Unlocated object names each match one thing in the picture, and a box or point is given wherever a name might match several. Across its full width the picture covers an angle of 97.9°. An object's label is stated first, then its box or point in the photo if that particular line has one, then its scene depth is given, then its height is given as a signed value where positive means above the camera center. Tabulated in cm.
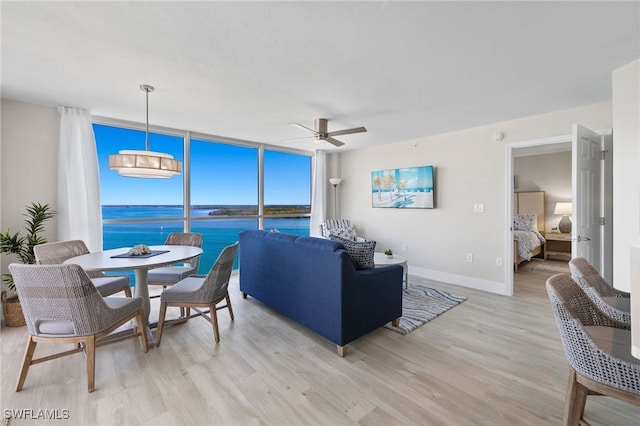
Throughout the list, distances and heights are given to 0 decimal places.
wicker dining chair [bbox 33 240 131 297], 251 -41
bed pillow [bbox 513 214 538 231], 585 -21
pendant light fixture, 231 +42
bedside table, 592 -70
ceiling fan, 352 +103
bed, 511 -26
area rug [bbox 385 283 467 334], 288 -113
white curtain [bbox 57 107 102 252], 324 +39
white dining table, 219 -39
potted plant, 280 -32
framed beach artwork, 464 +45
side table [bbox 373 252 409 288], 360 -63
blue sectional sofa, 226 -68
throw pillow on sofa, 247 -35
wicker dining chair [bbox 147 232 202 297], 297 -64
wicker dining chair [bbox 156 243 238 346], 243 -70
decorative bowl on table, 257 -34
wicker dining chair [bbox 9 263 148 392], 171 -61
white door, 260 +18
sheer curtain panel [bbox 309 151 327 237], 577 +42
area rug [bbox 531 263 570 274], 515 -106
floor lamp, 619 +30
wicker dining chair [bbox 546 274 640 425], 114 -63
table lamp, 600 -6
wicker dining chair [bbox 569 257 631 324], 165 -52
